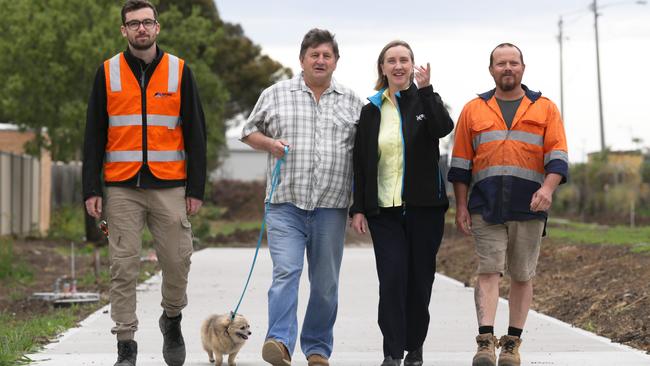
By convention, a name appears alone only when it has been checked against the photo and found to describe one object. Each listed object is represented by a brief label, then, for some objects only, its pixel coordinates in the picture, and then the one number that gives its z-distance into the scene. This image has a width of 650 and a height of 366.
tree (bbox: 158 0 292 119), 107.91
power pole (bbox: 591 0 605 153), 107.36
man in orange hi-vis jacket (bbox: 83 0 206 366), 15.92
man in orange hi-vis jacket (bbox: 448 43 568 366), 16.53
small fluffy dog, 17.14
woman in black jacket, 16.32
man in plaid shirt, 16.41
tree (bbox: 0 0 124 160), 52.35
